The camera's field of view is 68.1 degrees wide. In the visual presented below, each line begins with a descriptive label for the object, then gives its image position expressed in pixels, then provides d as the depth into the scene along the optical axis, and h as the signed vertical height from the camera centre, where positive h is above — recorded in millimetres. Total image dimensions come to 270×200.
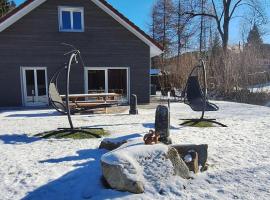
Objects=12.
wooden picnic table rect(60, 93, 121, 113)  8893 -381
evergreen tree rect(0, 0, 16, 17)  19115 +8412
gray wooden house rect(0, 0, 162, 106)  10225 +2281
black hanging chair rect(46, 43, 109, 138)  5350 -407
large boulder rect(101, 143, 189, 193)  2991 -1181
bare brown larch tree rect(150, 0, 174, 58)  25811 +8914
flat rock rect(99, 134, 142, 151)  4134 -1080
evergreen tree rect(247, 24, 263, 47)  24051 +7246
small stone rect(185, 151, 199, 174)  3553 -1291
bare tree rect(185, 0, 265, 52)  20057 +7998
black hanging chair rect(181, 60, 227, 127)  6604 -261
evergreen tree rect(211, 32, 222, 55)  25884 +6604
